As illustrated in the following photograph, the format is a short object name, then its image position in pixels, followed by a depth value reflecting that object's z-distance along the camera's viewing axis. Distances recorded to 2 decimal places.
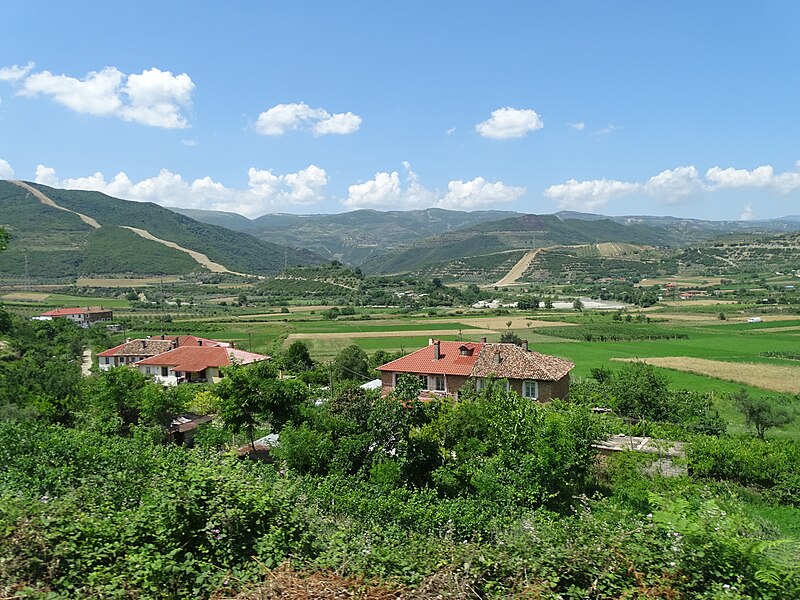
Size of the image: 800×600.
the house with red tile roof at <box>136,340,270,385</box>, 47.28
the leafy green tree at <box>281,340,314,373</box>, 49.88
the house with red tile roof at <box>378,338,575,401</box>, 31.45
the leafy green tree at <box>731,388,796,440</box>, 28.55
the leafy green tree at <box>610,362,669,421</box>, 31.70
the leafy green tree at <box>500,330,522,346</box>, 57.91
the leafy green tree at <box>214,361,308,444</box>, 22.28
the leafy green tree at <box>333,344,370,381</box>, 46.38
